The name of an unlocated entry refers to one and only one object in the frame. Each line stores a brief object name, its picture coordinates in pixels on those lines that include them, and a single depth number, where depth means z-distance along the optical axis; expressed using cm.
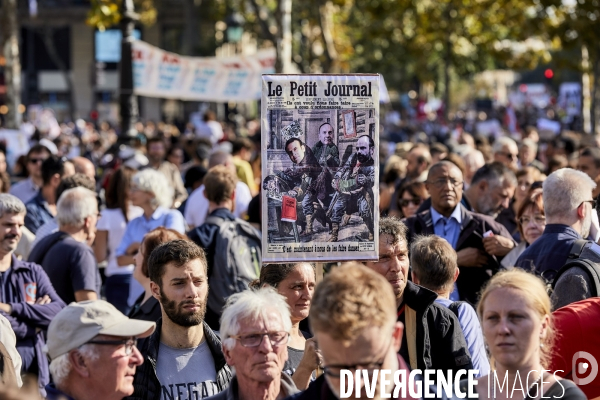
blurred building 5894
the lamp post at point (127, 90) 1620
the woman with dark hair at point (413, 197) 945
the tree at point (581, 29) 2469
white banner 1761
